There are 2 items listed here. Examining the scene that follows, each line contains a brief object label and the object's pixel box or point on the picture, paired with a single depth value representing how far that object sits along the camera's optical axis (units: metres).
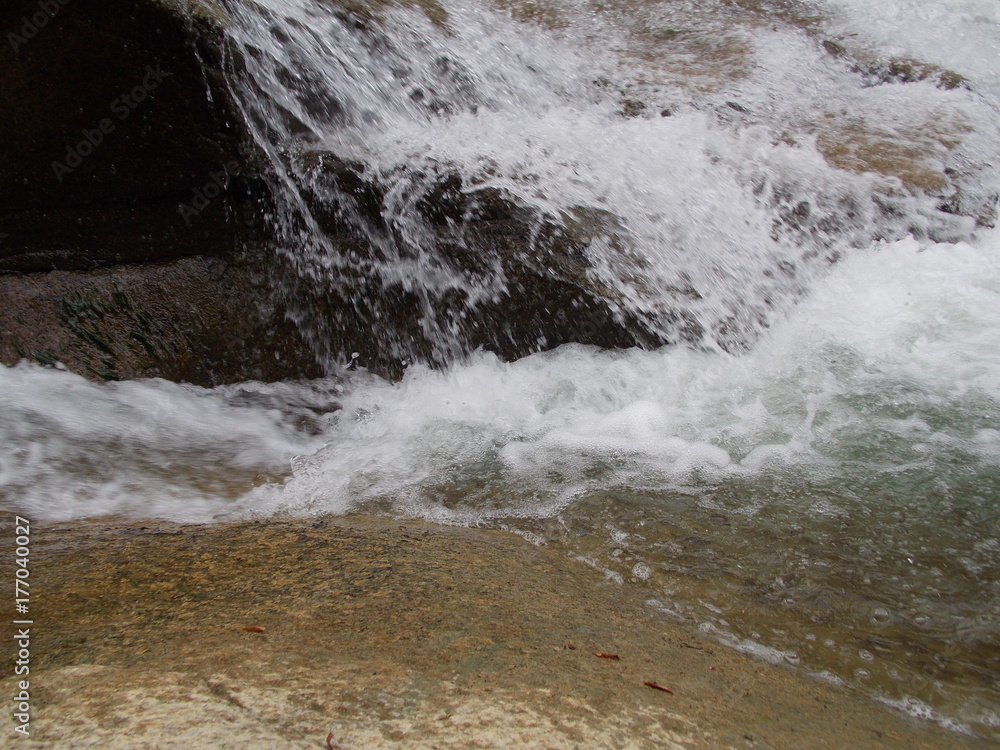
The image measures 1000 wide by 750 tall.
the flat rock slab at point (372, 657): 1.32
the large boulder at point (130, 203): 3.20
